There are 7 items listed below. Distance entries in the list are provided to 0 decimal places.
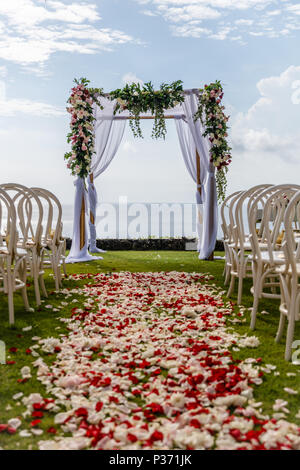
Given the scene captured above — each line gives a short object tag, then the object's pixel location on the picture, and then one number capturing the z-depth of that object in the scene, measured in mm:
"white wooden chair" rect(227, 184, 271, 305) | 3637
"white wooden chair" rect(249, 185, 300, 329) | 2854
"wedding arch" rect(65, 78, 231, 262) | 7359
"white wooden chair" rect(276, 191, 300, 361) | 2184
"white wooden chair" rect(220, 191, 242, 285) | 4368
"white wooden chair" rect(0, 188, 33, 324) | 2965
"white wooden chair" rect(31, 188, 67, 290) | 4301
